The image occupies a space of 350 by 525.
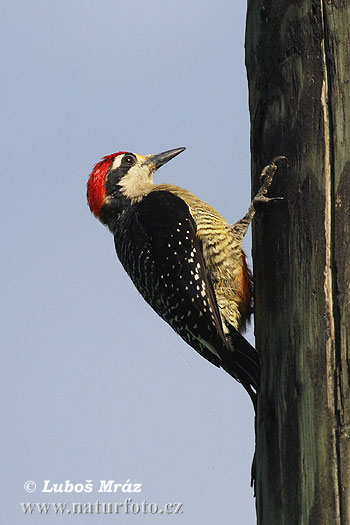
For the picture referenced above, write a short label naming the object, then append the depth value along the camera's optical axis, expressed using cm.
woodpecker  834
